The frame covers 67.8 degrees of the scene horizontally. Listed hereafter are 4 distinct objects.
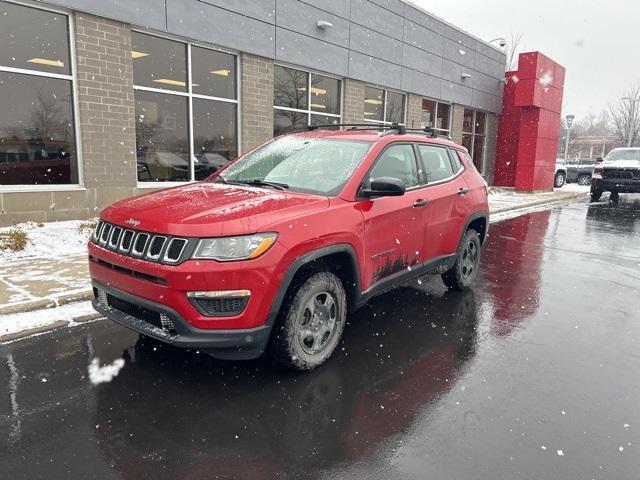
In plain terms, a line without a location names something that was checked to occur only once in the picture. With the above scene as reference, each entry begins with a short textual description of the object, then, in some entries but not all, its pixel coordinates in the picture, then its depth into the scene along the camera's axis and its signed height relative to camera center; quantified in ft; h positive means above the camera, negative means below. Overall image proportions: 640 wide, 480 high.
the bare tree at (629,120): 134.62 +12.31
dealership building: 26.35 +4.60
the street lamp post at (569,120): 95.59 +8.25
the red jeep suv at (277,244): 10.06 -2.16
